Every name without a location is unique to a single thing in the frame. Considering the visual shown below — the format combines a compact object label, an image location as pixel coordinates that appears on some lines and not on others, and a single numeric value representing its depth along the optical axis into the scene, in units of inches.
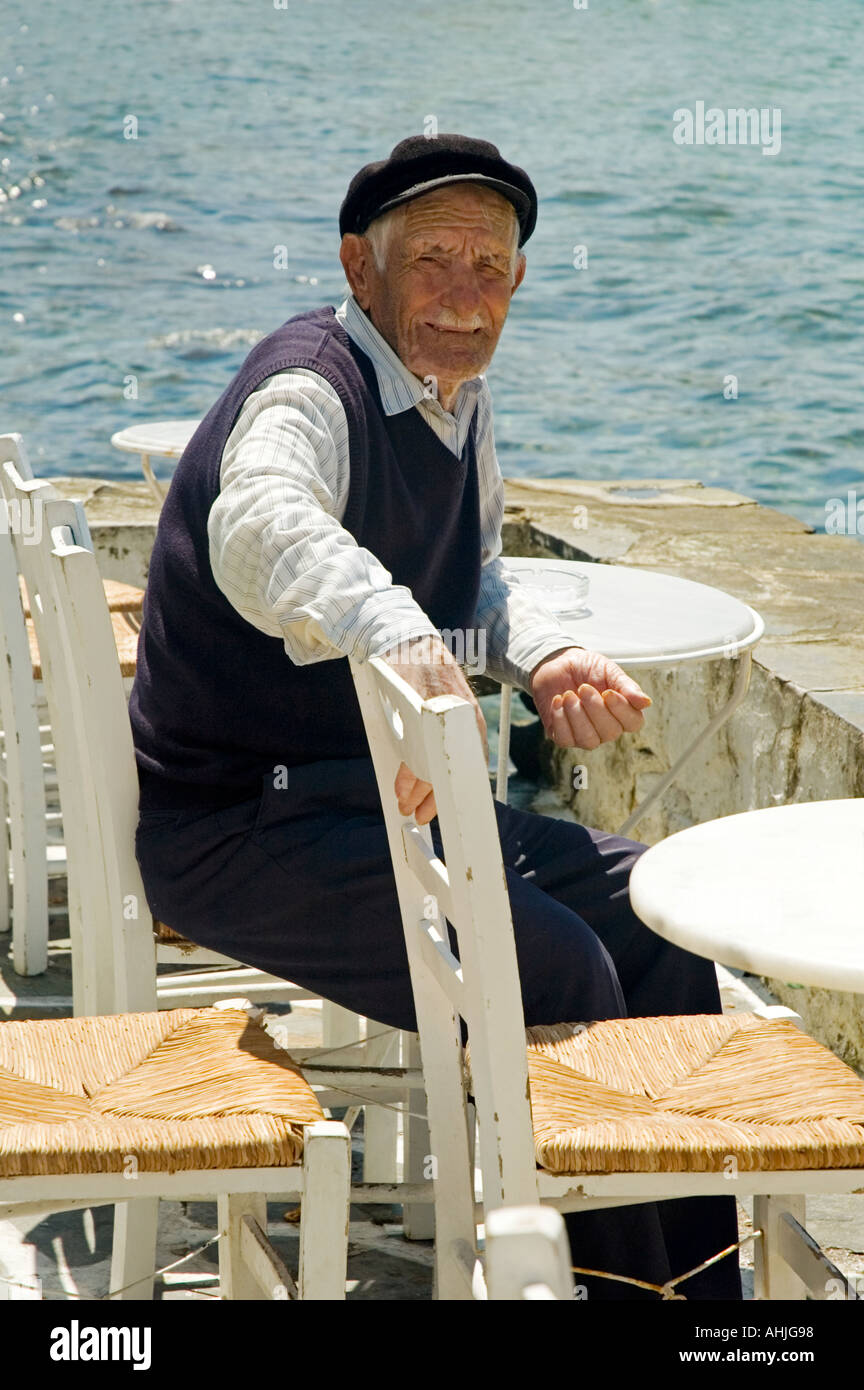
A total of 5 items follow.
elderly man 179.9
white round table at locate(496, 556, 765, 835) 203.1
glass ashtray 212.6
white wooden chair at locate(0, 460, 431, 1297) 183.3
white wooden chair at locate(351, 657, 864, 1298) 166.4
